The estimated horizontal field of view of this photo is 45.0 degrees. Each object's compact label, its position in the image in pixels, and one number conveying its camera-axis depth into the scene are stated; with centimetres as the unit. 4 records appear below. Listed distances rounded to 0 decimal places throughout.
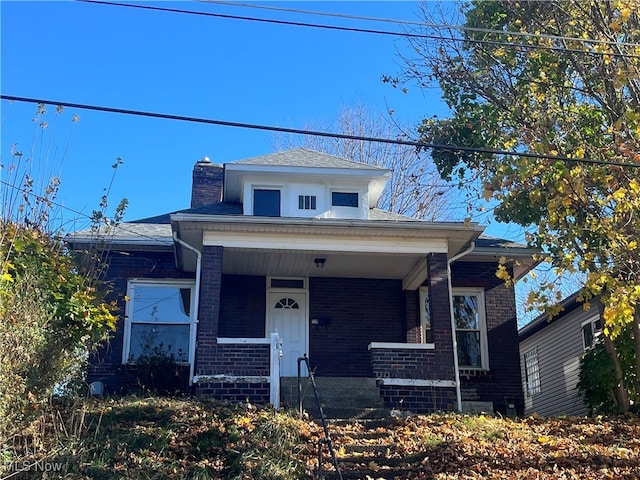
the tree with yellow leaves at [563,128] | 1041
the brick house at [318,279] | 1374
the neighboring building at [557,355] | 1827
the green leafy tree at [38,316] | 856
